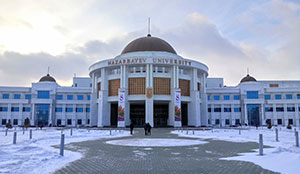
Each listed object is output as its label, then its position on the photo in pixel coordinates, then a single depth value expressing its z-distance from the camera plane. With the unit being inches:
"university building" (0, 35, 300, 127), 2202.3
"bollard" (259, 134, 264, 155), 476.0
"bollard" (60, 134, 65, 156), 471.9
